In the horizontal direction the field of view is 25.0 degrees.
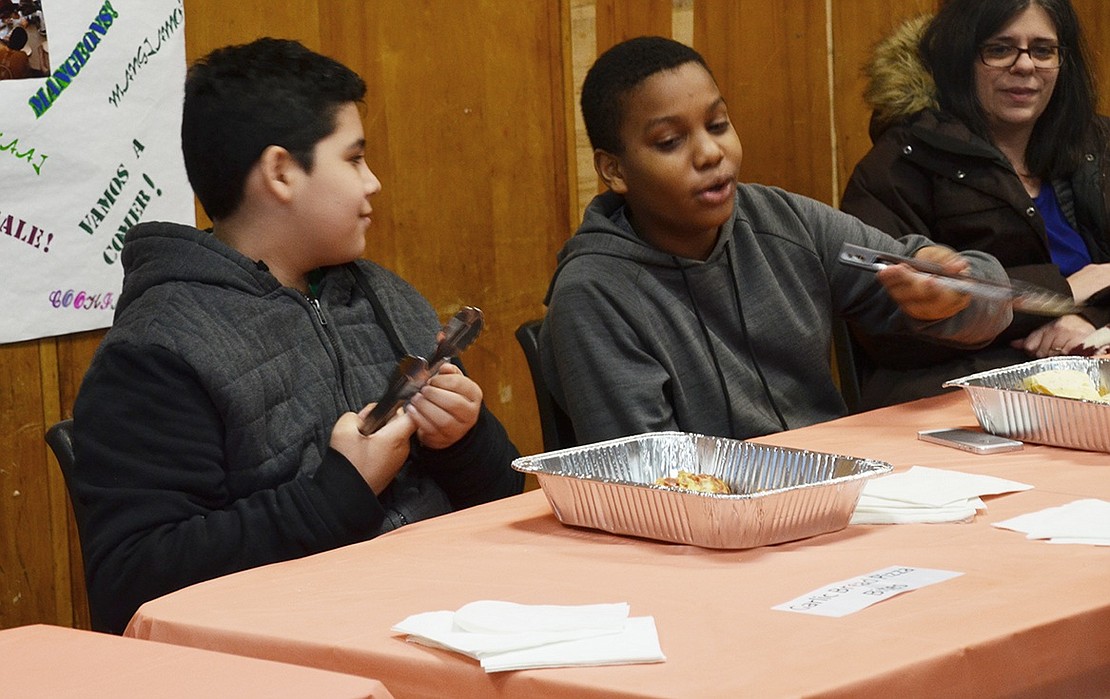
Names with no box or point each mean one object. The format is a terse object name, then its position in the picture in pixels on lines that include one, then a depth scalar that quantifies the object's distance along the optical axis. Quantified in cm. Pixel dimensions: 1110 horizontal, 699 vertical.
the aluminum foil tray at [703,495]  199
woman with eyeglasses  290
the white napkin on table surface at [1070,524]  197
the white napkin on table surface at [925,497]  205
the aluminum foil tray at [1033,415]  223
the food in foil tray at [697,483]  204
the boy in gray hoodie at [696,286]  252
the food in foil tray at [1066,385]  226
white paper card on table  185
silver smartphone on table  226
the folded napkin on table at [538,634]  178
